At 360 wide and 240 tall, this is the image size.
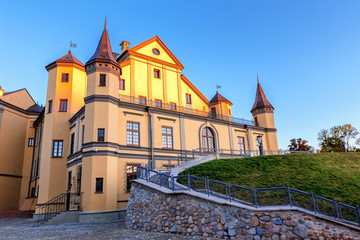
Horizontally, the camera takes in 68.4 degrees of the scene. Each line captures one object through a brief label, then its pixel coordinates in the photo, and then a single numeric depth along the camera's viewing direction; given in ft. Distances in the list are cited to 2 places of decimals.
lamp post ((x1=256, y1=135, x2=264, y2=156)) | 72.91
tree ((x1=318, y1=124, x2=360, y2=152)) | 126.82
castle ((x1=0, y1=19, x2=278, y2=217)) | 65.51
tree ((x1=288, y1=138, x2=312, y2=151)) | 129.31
